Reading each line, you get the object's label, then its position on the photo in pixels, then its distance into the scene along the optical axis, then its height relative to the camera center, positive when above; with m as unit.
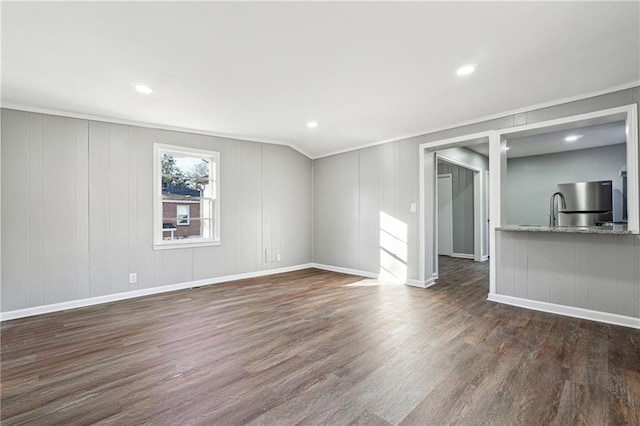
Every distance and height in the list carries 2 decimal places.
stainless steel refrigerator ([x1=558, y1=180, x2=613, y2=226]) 4.84 +0.13
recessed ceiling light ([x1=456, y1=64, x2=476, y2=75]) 2.57 +1.31
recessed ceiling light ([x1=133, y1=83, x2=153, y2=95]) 2.97 +1.34
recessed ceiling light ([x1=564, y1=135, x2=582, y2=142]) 5.15 +1.35
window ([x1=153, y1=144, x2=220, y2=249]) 4.34 +0.28
